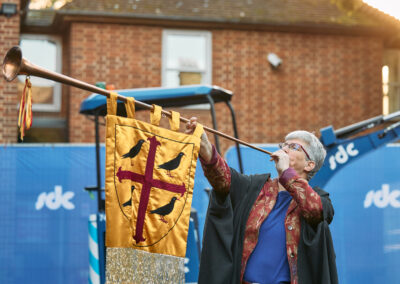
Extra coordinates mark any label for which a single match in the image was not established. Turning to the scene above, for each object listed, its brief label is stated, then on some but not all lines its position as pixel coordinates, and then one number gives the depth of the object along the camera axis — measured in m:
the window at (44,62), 13.98
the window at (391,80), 15.18
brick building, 13.07
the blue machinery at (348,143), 6.41
